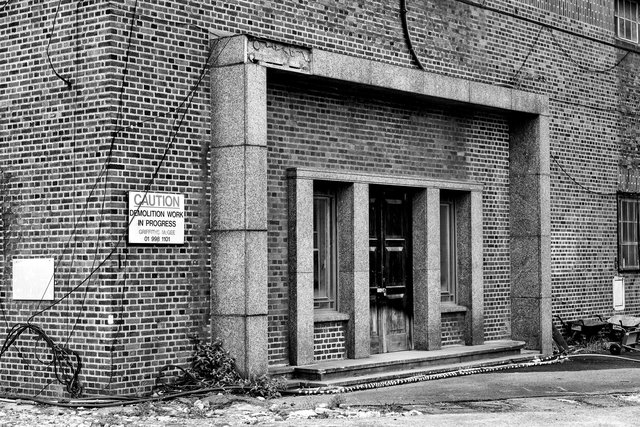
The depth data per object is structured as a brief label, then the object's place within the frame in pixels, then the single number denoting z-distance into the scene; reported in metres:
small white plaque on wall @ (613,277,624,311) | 23.34
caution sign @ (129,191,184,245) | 13.55
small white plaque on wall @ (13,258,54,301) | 13.91
